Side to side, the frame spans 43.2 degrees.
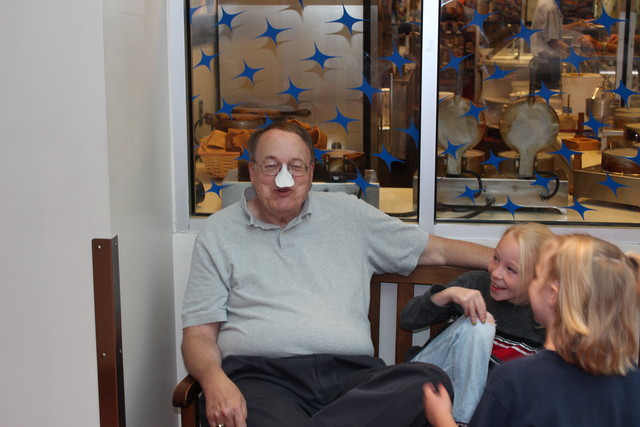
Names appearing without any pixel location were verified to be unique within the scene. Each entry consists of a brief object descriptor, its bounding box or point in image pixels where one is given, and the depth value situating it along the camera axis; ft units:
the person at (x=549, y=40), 8.28
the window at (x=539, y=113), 8.31
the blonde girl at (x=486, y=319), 6.86
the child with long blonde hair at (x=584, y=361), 4.85
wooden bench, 8.33
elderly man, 7.34
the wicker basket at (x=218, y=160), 8.87
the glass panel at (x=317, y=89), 8.50
